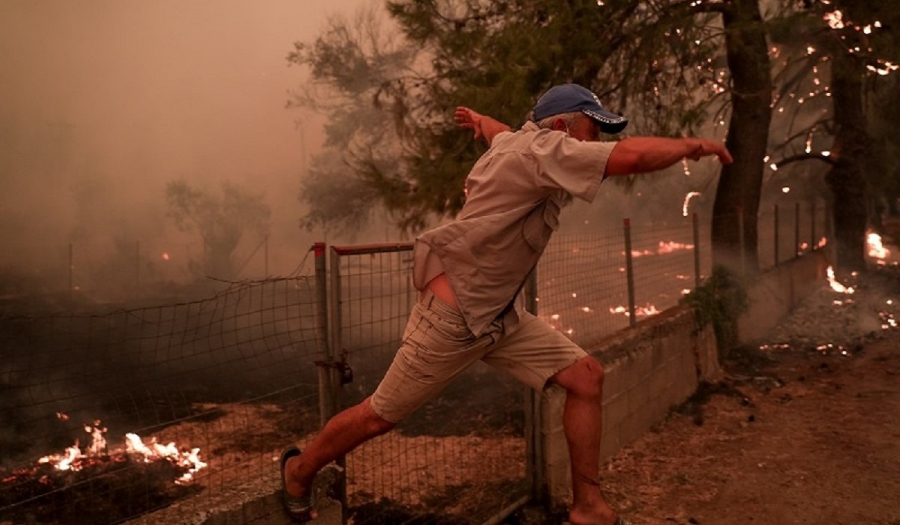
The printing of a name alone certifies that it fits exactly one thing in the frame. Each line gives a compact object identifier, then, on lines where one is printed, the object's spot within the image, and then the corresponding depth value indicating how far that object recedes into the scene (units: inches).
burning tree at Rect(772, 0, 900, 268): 304.7
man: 108.8
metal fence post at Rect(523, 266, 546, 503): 169.0
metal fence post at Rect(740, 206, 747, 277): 366.0
